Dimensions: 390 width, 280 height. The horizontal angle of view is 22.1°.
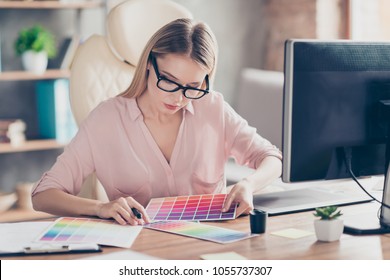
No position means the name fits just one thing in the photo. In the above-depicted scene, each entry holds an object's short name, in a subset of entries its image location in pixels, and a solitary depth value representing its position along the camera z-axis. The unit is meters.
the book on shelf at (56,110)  4.63
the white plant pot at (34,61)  4.49
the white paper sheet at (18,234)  2.28
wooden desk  2.24
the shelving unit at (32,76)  4.43
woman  2.70
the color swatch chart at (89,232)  2.31
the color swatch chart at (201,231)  2.36
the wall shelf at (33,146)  4.46
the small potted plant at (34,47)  4.48
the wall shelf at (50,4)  4.38
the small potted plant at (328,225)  2.34
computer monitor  2.37
